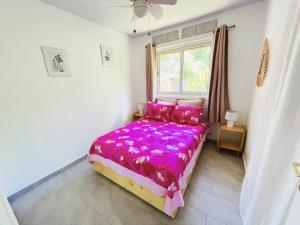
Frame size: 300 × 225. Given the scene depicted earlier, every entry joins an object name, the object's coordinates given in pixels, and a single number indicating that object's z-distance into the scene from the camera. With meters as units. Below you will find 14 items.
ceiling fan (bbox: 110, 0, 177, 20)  1.44
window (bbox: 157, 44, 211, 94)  2.71
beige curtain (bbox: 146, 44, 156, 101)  3.03
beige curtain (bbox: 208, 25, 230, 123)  2.29
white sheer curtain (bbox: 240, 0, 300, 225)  0.72
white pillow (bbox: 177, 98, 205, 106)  2.63
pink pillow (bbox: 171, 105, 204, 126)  2.44
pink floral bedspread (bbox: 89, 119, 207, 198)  1.32
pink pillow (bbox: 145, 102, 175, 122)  2.68
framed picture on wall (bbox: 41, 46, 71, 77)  1.84
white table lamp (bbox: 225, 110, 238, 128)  2.21
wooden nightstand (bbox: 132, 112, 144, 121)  3.39
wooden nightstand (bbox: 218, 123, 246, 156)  2.22
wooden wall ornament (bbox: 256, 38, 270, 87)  1.58
